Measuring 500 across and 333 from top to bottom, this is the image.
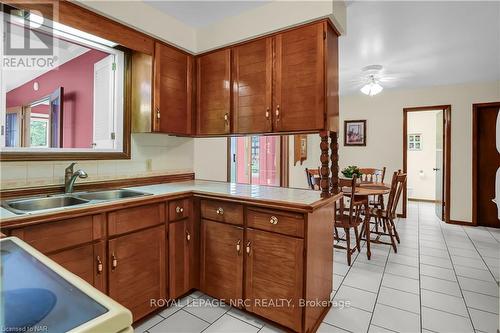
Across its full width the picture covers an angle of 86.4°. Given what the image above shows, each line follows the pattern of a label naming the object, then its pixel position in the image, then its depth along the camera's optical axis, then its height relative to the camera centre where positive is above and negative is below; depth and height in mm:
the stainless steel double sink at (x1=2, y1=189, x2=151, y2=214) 1638 -241
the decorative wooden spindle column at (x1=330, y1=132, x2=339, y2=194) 2262 +1
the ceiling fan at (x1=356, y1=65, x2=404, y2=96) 3736 +1356
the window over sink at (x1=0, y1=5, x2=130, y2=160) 1832 +702
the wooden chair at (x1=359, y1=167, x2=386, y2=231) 3975 -216
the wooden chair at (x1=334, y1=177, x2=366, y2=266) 2934 -617
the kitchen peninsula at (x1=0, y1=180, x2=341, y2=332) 1514 -536
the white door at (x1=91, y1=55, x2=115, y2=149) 2361 +548
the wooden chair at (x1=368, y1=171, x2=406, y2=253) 3273 -489
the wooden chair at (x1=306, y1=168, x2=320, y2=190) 3597 -190
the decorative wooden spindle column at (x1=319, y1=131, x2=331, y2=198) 2012 -30
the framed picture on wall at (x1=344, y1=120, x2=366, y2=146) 5422 +675
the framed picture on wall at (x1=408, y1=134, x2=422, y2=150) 6723 +606
